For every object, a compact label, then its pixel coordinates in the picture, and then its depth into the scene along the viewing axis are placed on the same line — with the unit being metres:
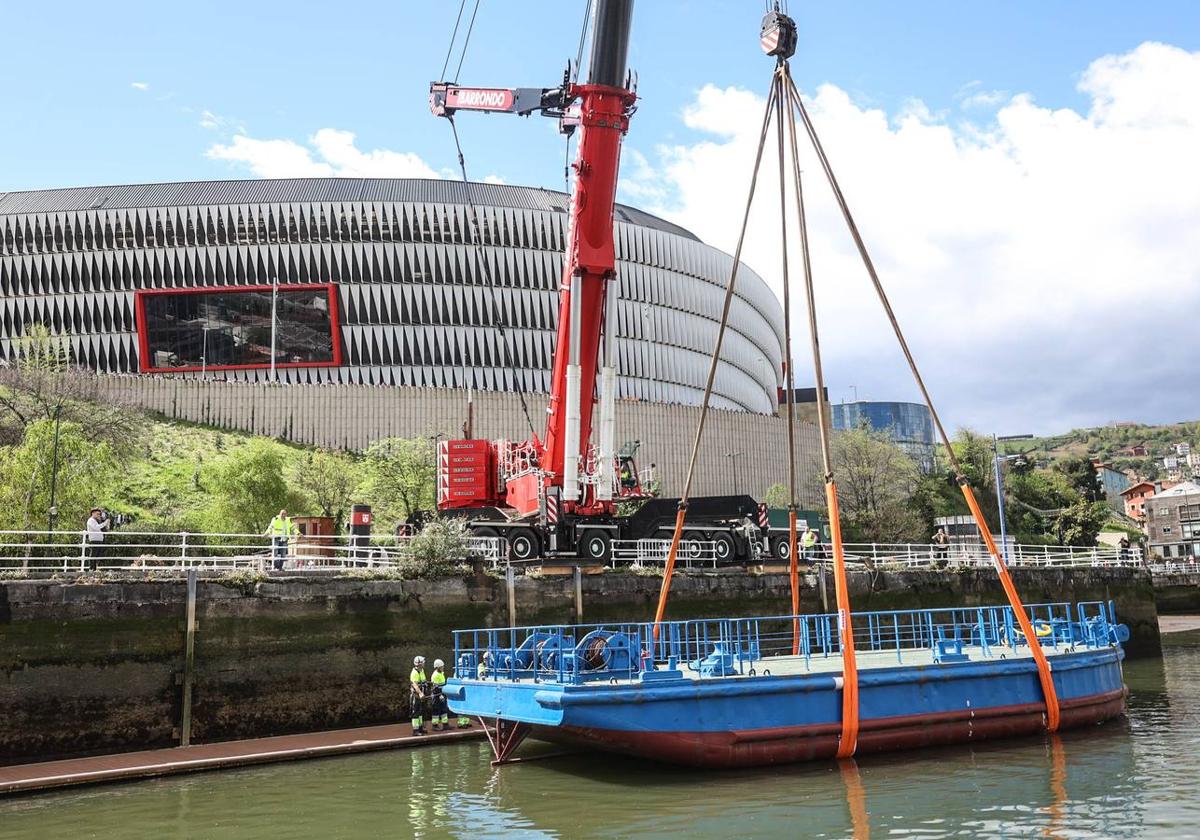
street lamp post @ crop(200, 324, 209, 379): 77.94
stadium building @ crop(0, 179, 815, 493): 79.56
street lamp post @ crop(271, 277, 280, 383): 75.18
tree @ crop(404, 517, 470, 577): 24.14
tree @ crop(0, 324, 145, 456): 47.22
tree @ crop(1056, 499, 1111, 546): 74.06
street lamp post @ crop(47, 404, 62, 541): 29.64
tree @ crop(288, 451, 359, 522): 51.31
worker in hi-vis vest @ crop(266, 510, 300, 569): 24.10
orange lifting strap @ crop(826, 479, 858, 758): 16.47
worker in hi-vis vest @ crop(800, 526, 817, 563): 33.34
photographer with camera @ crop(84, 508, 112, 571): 22.25
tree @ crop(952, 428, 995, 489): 84.62
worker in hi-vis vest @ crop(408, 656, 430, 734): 20.02
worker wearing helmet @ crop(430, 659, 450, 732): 20.31
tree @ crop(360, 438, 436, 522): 50.44
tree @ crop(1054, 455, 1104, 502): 105.50
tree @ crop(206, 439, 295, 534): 40.66
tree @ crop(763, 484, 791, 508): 70.44
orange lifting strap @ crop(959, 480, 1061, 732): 18.44
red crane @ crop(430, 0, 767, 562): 26.39
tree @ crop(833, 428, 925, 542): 64.94
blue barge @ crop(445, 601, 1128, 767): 15.66
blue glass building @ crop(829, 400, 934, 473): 175.38
